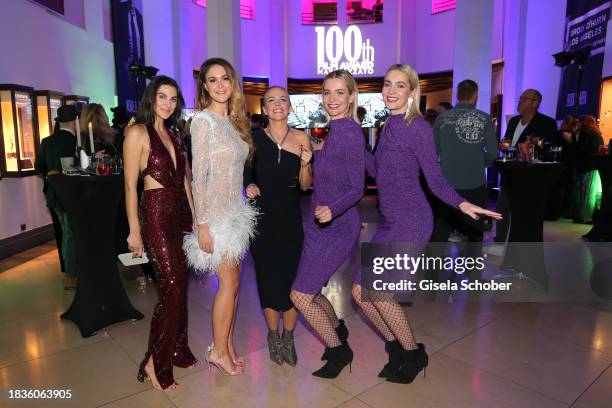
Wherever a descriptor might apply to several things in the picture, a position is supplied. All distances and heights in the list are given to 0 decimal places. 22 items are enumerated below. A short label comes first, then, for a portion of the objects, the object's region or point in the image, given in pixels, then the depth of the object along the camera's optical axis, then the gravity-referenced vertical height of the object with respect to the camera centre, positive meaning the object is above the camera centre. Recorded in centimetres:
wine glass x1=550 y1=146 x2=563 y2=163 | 433 -14
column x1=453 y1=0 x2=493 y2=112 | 768 +161
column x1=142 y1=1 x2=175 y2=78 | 1009 +234
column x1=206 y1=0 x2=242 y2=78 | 832 +204
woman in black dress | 244 -33
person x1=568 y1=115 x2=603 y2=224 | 657 -49
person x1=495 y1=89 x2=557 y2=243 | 441 +13
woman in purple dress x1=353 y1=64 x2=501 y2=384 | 221 -21
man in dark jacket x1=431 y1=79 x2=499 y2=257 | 352 -7
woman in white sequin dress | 215 -24
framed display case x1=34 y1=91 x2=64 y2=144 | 585 +34
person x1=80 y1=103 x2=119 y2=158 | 429 +7
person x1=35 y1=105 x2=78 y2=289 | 409 -21
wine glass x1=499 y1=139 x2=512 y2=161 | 412 -10
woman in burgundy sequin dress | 229 -39
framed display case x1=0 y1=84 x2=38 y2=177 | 509 +8
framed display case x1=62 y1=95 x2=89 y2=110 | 661 +56
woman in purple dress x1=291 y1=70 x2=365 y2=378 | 221 -30
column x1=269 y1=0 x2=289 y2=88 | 1449 +304
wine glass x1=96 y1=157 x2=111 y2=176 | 319 -23
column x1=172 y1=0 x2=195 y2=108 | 1045 +214
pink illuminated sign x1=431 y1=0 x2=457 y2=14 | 1368 +409
